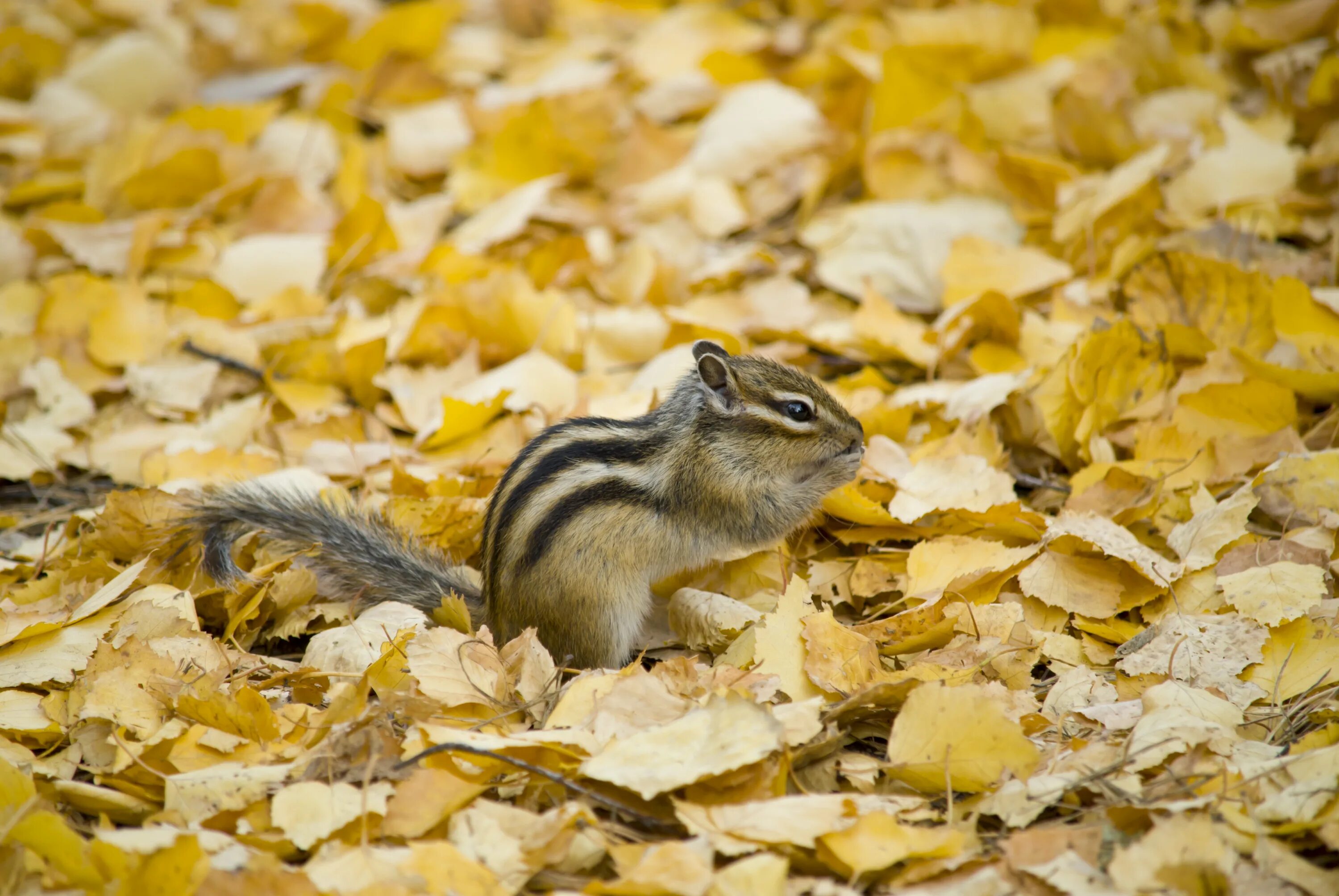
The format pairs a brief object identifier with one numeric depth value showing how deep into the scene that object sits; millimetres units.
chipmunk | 5426
